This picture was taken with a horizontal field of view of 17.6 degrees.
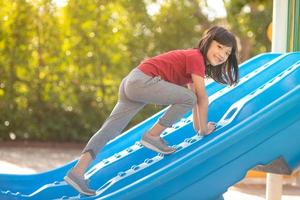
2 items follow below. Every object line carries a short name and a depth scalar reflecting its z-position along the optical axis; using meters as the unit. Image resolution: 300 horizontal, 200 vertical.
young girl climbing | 5.55
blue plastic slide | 5.21
